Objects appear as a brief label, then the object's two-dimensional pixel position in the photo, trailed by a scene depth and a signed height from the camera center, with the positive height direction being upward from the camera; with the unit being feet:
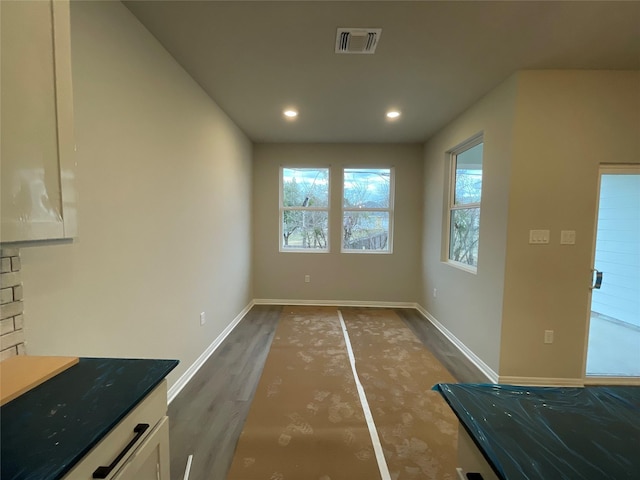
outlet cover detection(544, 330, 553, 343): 8.20 -3.12
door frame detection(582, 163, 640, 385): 7.89 +0.84
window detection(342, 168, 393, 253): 15.75 +0.82
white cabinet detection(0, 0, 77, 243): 2.55 +0.94
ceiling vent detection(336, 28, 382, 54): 6.12 +4.17
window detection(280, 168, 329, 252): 15.83 +0.80
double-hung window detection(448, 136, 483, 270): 10.40 +0.96
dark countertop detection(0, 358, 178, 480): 2.19 -1.87
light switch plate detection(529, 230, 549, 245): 8.04 -0.26
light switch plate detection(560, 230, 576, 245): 7.97 -0.25
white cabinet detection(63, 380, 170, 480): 2.52 -2.32
